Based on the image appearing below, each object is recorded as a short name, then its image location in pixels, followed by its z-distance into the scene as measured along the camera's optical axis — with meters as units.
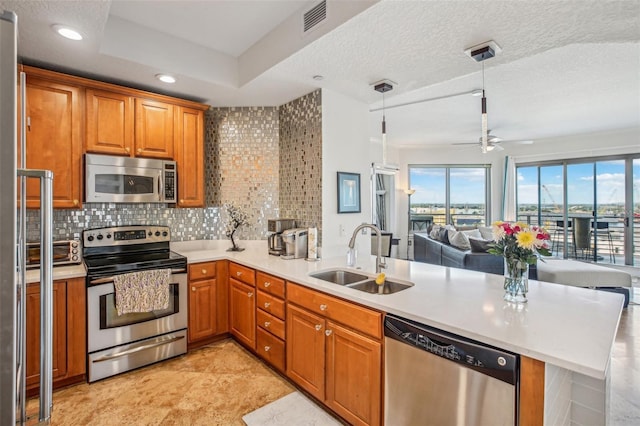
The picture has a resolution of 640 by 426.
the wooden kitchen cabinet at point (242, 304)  2.75
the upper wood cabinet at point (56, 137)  2.43
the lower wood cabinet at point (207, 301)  2.90
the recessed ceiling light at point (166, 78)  2.70
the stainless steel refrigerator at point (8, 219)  0.87
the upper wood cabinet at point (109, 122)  2.69
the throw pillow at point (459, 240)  5.06
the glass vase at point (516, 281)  1.64
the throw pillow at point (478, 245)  4.66
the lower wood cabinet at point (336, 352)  1.73
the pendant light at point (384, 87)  2.64
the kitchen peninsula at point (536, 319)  1.15
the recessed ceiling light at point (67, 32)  1.95
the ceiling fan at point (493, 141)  5.10
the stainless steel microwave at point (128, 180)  2.68
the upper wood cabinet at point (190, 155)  3.18
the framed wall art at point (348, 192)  3.13
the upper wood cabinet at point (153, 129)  2.94
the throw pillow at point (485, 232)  6.10
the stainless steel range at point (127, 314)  2.40
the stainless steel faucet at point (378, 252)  2.24
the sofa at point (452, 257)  4.60
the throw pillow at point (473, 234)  5.95
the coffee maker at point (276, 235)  3.07
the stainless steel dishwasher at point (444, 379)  1.24
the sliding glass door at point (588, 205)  5.94
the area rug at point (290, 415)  2.01
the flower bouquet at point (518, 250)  1.59
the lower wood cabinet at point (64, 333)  2.17
